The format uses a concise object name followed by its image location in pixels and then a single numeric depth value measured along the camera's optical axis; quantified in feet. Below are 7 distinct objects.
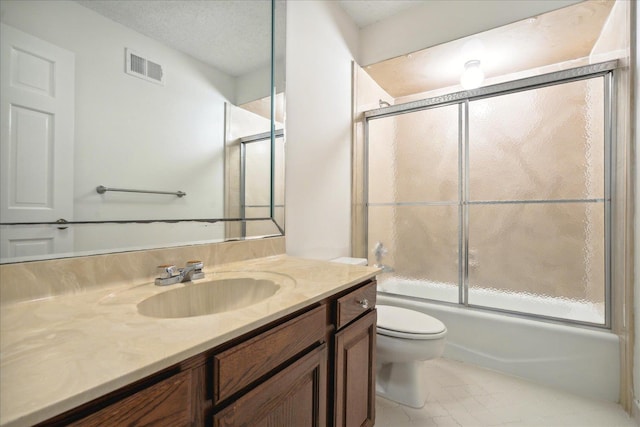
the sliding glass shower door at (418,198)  7.07
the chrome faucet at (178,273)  3.13
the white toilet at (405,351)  4.58
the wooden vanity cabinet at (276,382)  1.53
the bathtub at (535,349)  5.06
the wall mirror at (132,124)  2.52
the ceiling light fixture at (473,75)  6.84
